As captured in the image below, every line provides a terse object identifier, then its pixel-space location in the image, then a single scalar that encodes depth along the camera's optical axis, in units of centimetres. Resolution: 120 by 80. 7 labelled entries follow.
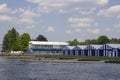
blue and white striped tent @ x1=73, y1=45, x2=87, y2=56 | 14848
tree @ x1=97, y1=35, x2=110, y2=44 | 17900
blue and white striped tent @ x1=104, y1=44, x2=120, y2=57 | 12174
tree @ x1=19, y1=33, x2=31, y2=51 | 18050
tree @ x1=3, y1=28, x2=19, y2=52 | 18438
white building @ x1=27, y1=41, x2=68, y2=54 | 19401
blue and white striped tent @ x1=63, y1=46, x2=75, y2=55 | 16208
